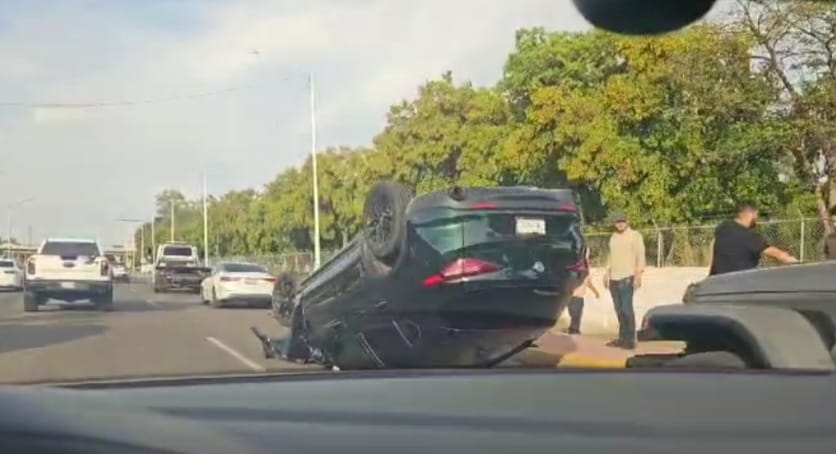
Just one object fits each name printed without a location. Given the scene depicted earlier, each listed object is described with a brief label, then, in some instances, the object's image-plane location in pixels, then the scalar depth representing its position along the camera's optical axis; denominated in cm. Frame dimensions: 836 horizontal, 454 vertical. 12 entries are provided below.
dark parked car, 315
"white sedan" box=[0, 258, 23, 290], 4519
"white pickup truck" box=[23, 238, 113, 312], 2669
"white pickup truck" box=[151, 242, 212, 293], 3975
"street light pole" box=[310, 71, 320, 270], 1654
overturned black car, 906
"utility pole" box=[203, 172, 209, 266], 3539
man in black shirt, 1040
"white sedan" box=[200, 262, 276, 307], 2750
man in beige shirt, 1400
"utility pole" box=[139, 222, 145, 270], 6600
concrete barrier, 1833
